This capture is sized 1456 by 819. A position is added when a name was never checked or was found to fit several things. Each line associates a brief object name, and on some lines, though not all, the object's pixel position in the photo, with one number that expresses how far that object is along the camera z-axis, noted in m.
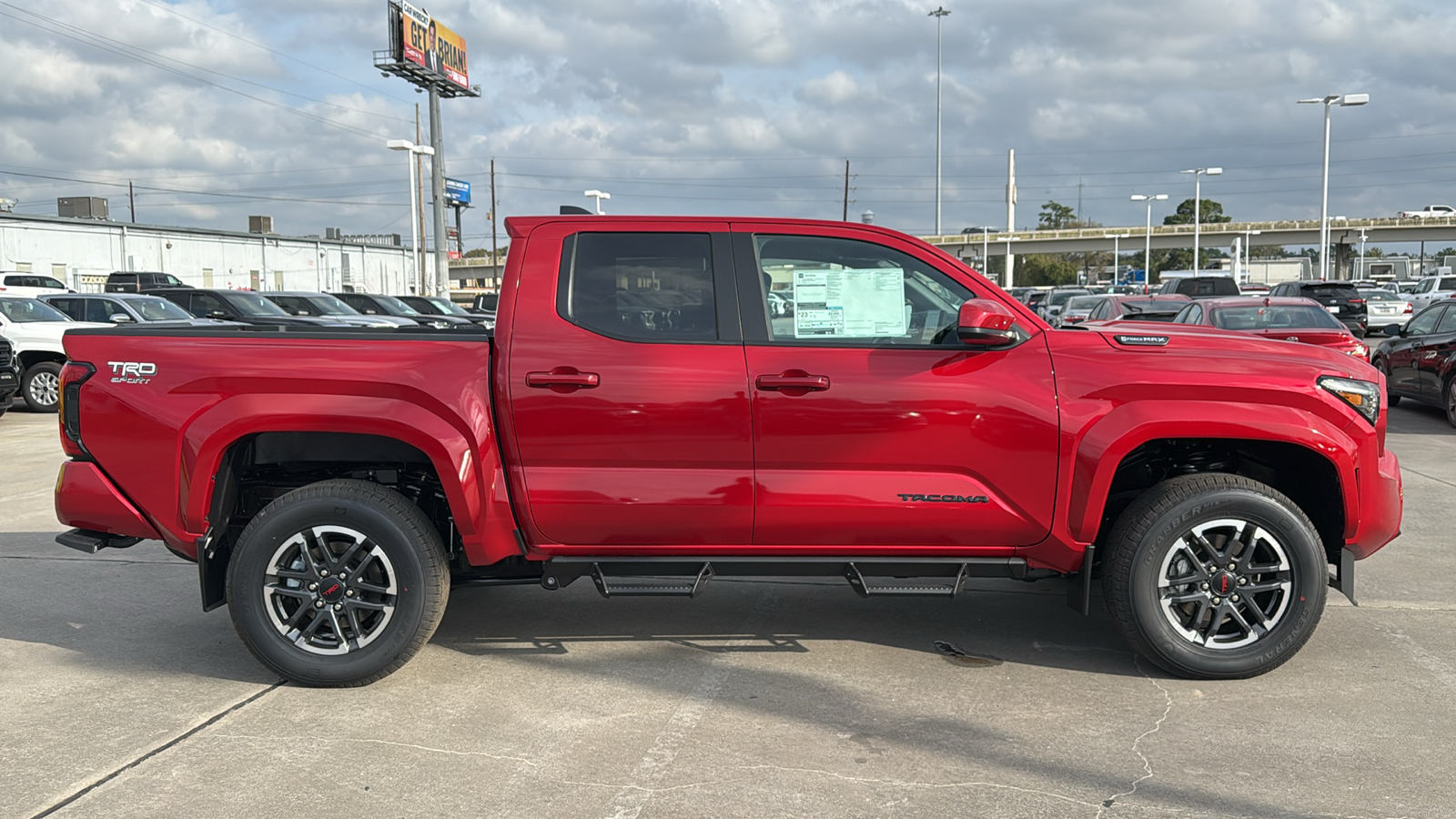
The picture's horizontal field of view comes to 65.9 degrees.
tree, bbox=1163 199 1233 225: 126.94
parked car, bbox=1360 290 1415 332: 34.94
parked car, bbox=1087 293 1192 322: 18.19
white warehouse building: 49.47
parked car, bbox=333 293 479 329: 28.50
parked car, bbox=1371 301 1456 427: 13.91
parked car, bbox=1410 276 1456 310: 36.31
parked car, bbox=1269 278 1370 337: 28.70
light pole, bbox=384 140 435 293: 39.09
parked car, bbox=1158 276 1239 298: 27.73
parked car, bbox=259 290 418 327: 23.98
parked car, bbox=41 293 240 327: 17.89
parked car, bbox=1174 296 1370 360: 13.53
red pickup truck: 4.48
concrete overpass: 80.62
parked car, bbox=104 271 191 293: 36.57
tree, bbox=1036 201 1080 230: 132.12
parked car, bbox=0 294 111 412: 15.48
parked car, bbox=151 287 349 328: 21.20
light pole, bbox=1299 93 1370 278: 34.74
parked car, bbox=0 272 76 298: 34.47
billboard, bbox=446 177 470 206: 84.56
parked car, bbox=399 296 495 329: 31.17
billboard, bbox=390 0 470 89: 65.00
